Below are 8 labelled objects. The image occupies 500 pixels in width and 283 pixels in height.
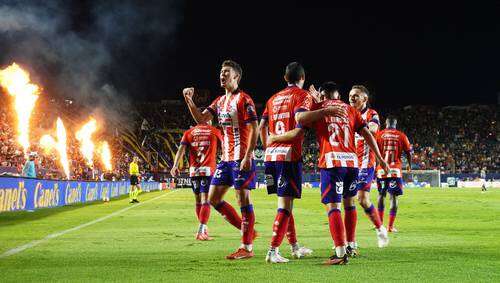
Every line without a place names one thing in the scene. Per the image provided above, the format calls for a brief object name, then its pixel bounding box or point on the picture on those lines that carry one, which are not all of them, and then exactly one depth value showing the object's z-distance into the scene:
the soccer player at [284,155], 7.08
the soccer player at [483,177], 47.40
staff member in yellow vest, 26.83
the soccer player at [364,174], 7.69
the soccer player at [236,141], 7.79
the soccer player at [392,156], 12.49
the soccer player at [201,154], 11.74
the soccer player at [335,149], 6.88
